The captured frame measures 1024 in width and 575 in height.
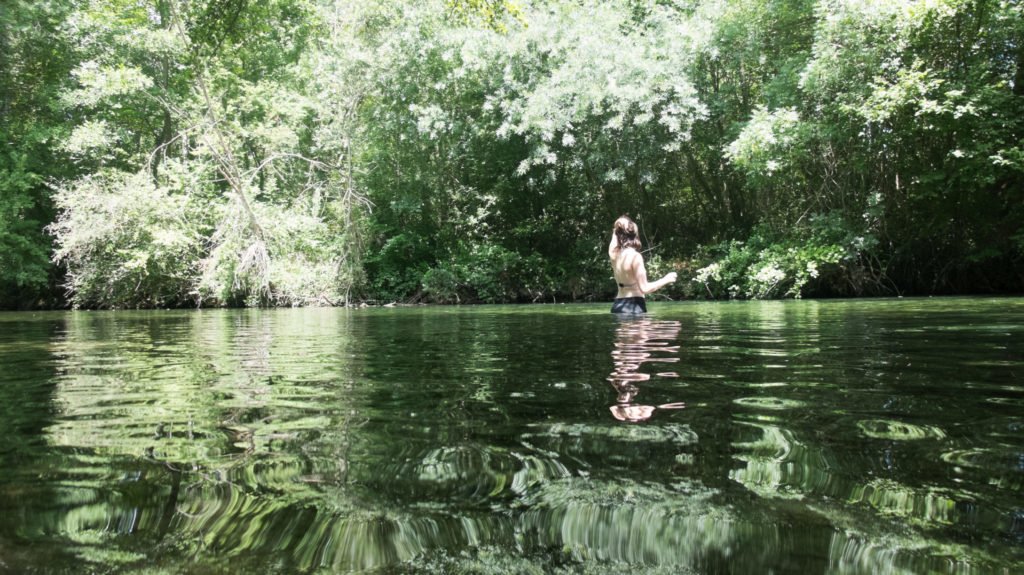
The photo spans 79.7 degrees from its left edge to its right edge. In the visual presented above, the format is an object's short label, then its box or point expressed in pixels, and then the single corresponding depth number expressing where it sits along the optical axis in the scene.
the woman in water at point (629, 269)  8.31
